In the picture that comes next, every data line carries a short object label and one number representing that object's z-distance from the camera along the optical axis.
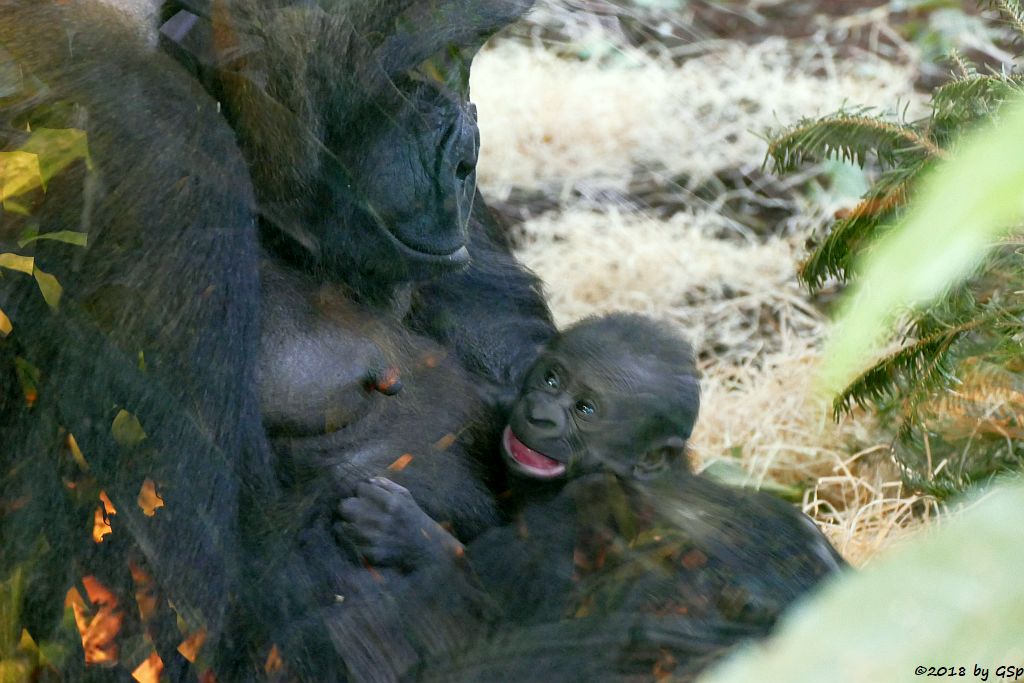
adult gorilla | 4.15
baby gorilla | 4.70
